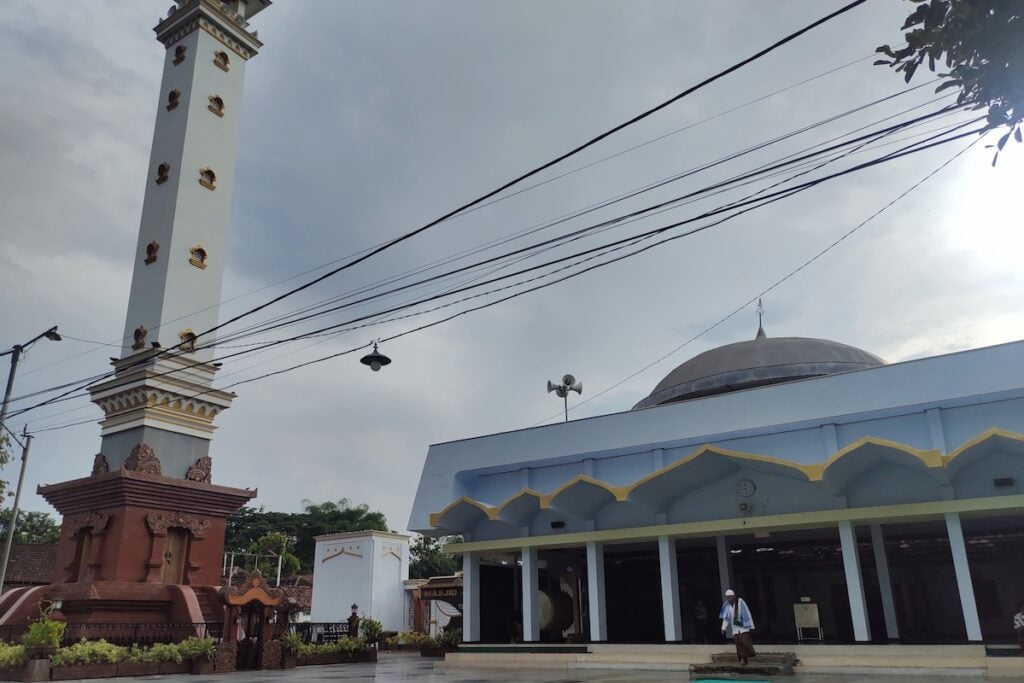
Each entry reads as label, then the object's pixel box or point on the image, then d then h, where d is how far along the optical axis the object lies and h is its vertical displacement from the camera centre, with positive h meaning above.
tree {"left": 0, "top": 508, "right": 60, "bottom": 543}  62.06 +6.19
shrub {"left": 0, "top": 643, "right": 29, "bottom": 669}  14.67 -1.04
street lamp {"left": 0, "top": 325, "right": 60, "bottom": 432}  19.84 +6.19
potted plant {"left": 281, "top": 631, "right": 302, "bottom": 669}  19.03 -1.29
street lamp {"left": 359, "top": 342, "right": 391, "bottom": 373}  14.13 +4.25
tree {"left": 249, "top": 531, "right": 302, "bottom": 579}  60.66 +3.42
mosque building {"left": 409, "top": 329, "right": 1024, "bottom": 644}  15.42 +1.94
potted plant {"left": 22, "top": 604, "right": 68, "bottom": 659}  14.79 -0.71
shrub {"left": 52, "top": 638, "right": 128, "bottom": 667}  15.08 -1.05
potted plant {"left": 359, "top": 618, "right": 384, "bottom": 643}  22.88 -0.97
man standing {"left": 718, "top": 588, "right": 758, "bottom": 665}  14.09 -0.62
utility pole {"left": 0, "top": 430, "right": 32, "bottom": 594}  20.02 +2.76
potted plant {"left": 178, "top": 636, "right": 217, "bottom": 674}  16.92 -1.18
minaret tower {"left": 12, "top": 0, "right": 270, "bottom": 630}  18.91 +5.37
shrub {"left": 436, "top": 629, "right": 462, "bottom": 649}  22.98 -1.31
